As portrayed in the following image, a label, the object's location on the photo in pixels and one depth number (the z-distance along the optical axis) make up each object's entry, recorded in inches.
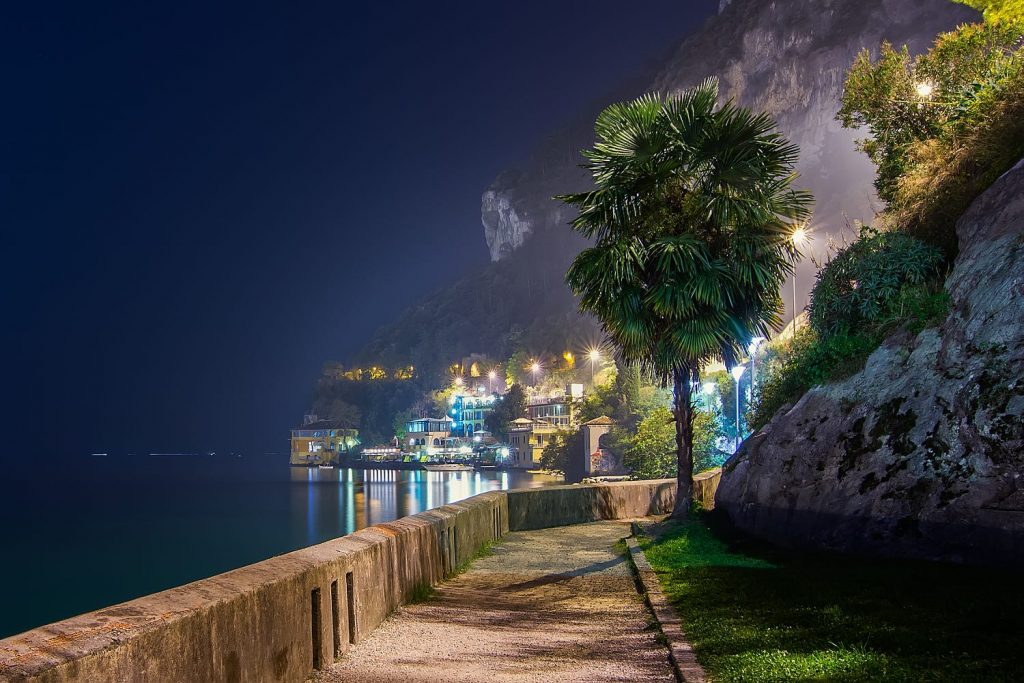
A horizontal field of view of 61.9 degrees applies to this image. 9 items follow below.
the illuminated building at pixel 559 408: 5354.3
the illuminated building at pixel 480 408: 7623.0
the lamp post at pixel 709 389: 2883.9
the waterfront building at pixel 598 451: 3417.8
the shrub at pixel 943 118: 621.9
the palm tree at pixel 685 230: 697.0
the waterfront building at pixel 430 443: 7698.3
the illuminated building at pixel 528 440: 5779.0
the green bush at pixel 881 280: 630.5
